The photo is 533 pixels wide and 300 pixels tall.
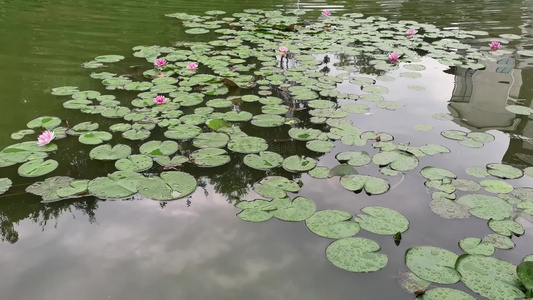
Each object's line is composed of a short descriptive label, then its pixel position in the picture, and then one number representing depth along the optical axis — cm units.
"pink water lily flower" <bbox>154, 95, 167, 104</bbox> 279
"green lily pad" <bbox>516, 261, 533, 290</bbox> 143
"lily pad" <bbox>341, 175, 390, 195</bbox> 200
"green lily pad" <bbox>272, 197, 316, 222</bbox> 182
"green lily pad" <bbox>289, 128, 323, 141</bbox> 245
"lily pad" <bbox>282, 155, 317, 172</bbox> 217
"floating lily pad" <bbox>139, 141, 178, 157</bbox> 225
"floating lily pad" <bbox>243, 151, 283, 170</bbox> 217
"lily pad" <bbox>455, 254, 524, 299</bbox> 145
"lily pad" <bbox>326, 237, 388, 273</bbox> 156
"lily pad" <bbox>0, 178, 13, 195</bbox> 193
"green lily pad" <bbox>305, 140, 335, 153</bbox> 234
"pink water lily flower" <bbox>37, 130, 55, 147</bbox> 225
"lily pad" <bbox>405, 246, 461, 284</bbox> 150
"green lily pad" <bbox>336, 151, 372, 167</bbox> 221
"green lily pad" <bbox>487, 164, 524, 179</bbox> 212
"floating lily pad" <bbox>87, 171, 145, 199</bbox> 193
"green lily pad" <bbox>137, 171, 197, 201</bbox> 194
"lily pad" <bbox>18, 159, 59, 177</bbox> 205
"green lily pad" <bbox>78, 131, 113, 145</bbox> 234
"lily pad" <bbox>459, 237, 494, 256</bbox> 163
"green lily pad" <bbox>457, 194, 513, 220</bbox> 182
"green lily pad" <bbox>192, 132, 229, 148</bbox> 235
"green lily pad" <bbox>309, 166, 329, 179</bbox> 212
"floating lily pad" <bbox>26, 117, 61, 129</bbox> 251
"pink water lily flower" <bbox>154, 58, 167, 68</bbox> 339
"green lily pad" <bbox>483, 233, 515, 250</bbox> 167
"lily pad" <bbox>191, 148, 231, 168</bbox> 218
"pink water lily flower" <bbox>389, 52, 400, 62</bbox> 377
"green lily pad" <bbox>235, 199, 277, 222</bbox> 183
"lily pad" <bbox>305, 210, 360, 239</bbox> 173
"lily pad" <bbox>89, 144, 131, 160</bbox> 219
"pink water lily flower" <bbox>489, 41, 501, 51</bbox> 420
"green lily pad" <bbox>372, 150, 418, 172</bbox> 219
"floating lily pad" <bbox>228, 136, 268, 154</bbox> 231
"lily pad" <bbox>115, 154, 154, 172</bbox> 211
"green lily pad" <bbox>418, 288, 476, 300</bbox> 142
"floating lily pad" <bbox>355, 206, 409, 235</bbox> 175
